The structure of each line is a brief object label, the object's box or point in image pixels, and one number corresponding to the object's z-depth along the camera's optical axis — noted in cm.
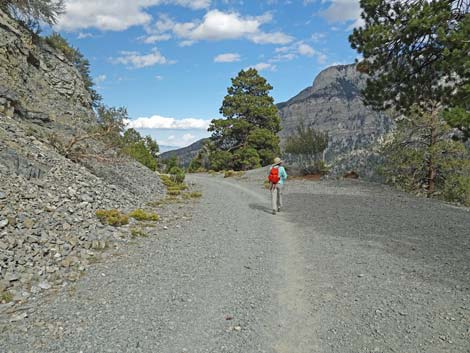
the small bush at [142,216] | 1039
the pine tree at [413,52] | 905
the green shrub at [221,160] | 4100
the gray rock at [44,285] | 551
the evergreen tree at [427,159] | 1750
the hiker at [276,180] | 1207
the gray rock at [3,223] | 658
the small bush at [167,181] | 2089
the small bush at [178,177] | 2378
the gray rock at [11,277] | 549
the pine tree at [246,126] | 4094
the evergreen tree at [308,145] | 3331
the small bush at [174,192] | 1763
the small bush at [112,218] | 898
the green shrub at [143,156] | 2573
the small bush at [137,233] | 877
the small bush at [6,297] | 501
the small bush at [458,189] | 1689
